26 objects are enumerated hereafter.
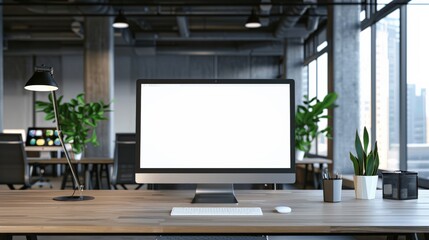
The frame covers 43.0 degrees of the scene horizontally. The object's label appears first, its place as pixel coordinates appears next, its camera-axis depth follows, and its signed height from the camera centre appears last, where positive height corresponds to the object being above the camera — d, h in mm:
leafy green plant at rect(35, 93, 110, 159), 6312 -3
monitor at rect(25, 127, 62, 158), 7332 -278
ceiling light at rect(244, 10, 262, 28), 8398 +1522
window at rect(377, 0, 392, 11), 6887 +1510
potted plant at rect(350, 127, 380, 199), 2205 -213
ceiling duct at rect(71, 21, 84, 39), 11422 +1935
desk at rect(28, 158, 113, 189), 6383 -515
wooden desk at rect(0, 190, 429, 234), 1567 -313
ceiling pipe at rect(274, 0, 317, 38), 8391 +1773
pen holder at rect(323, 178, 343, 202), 2098 -272
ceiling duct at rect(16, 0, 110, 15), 8469 +1888
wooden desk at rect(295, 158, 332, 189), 6590 -513
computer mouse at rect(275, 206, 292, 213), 1816 -301
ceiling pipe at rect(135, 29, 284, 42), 11992 +1873
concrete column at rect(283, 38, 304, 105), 12656 +1395
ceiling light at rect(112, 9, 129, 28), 8359 +1507
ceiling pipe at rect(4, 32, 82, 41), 12719 +1958
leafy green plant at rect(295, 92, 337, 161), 6867 -30
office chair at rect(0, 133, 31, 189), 5512 -451
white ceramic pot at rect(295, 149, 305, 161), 6858 -437
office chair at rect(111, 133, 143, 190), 5711 -416
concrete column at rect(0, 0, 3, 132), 9084 +446
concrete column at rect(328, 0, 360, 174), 7496 +468
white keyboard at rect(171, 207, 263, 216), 1780 -307
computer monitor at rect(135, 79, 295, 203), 2082 -49
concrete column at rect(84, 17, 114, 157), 9875 +875
